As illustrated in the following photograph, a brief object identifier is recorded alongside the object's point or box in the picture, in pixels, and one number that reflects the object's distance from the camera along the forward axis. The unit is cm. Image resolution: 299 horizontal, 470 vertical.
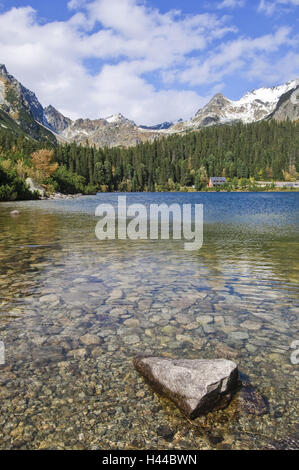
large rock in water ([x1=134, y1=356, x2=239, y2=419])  380
